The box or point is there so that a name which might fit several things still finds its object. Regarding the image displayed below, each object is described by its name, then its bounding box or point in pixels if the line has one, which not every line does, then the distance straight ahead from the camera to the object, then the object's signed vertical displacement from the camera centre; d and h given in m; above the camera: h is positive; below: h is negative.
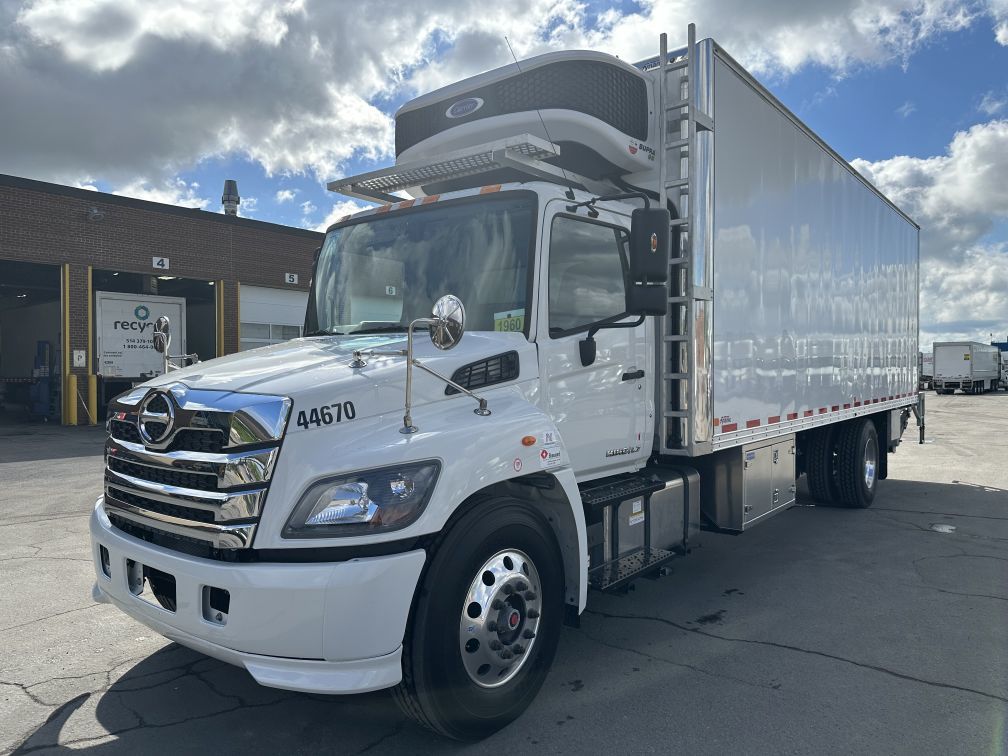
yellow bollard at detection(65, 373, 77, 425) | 19.97 -0.88
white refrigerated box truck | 2.84 -0.21
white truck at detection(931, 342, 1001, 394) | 44.72 -0.28
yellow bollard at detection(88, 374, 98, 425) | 20.36 -0.91
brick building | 19.55 +2.71
